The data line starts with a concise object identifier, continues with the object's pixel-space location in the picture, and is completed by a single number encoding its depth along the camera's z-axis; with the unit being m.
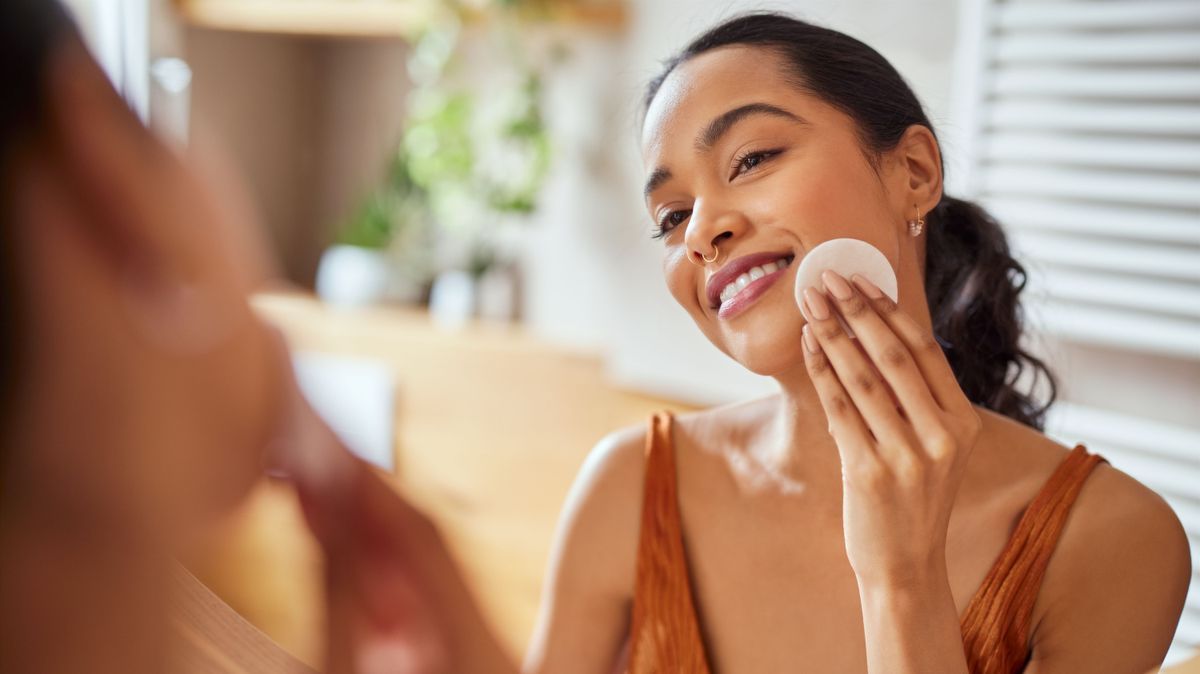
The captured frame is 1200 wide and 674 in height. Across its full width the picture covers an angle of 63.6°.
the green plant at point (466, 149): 1.86
